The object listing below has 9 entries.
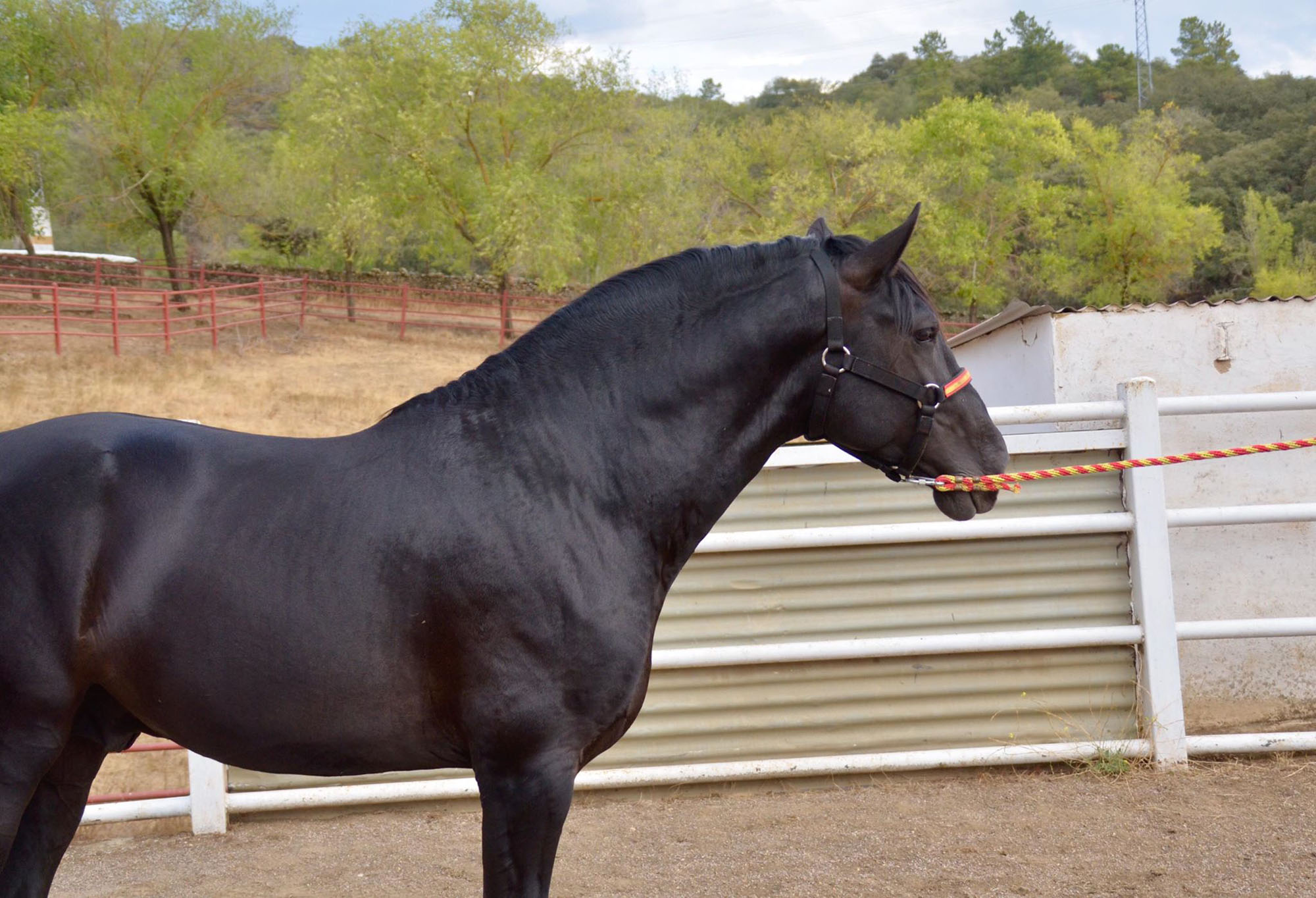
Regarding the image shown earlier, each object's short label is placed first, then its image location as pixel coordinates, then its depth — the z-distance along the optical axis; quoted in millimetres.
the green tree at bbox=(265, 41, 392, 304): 26656
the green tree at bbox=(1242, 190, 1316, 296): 38594
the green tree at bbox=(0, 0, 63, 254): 24359
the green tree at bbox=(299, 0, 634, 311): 26375
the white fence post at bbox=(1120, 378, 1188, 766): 4453
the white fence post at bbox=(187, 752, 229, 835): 4195
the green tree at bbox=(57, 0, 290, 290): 26281
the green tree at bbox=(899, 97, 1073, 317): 36594
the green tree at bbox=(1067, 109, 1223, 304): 35750
